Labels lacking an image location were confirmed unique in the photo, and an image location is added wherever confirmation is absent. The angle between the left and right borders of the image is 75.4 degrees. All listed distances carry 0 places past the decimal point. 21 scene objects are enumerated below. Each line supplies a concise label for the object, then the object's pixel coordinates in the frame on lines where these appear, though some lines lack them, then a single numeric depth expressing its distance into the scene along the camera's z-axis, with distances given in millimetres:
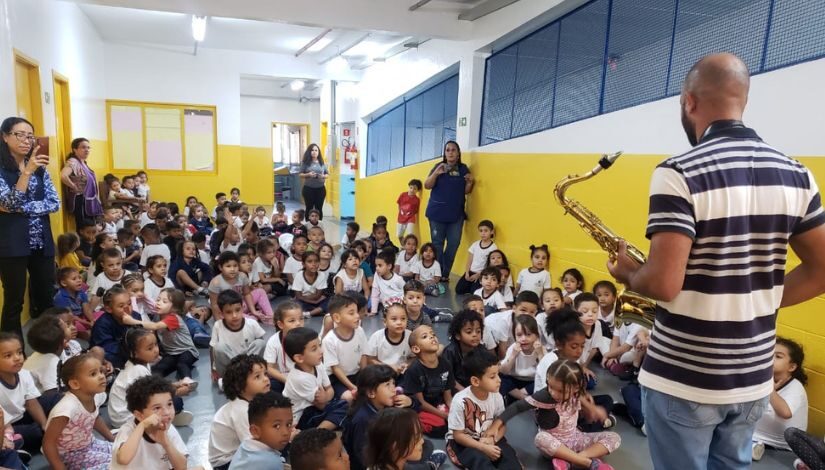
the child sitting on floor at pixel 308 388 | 2741
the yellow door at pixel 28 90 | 4896
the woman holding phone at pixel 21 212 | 3166
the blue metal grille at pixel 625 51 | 3000
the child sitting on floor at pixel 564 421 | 2512
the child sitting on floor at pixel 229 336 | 3377
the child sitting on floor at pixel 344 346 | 3172
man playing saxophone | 1149
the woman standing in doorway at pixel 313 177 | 8828
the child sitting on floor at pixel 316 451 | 1740
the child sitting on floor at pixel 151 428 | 2049
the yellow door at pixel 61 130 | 5973
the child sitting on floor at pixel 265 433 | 2012
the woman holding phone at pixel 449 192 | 6195
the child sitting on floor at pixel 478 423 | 2480
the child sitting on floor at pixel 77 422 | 2203
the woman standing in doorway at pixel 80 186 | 6135
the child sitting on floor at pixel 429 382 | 2875
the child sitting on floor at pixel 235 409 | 2287
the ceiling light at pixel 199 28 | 8414
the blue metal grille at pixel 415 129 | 7473
